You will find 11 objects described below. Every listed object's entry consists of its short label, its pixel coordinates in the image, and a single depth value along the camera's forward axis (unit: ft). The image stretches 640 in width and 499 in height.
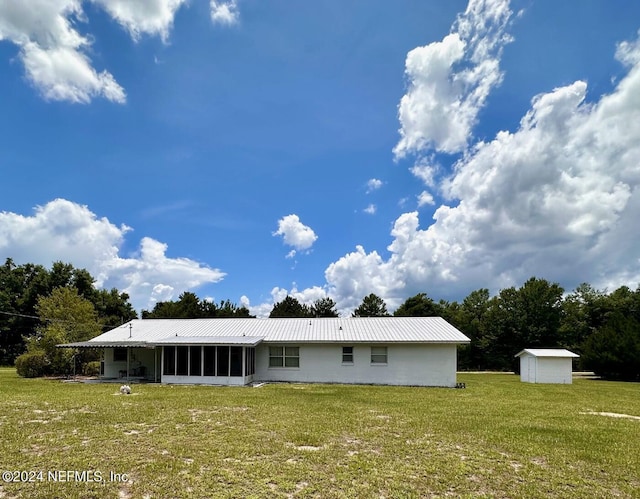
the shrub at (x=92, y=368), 80.84
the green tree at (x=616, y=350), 89.61
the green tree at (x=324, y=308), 179.63
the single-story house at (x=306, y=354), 65.31
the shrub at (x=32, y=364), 76.23
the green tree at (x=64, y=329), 78.95
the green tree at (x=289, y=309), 164.45
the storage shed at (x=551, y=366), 76.69
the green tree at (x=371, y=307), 174.60
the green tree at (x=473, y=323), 143.12
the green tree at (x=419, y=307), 165.04
